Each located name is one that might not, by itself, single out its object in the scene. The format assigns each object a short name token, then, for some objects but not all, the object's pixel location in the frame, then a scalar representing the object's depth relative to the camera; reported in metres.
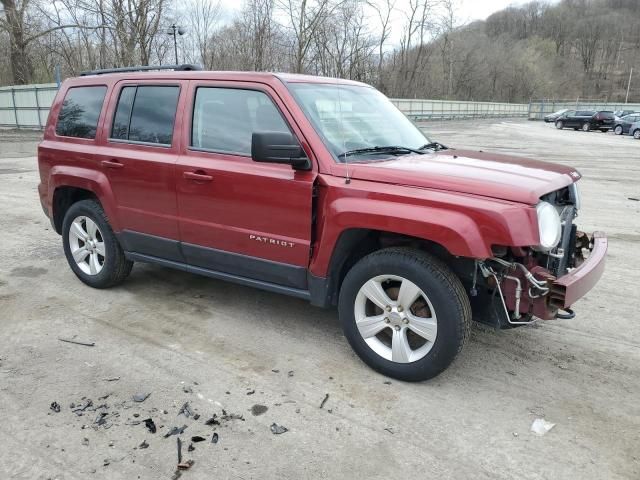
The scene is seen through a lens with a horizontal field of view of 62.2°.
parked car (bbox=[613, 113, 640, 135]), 33.22
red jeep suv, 3.11
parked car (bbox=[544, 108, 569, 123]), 52.34
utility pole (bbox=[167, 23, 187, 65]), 24.83
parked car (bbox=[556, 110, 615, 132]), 36.25
